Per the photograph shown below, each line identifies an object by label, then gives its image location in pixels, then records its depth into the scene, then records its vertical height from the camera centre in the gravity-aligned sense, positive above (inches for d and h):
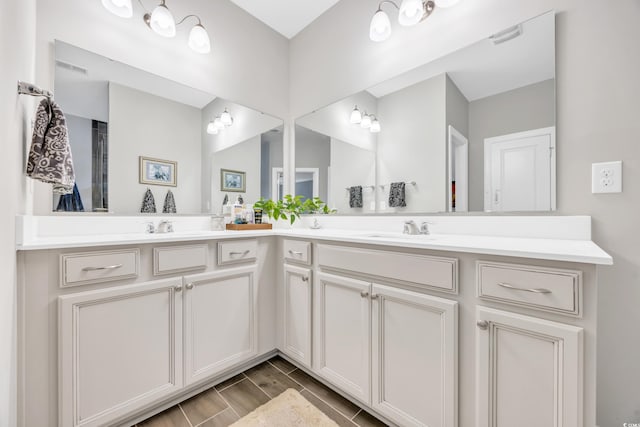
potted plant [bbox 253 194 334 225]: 83.7 +2.3
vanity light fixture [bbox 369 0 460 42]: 58.2 +46.9
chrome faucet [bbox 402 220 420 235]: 60.5 -3.1
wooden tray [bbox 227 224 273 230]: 75.9 -4.0
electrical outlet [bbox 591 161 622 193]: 42.0 +6.0
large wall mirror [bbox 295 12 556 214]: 49.4 +18.6
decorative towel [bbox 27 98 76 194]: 40.3 +10.1
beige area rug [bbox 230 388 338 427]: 50.9 -40.6
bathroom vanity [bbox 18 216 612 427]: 32.8 -17.7
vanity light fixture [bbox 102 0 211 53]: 58.4 +46.3
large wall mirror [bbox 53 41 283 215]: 56.7 +19.3
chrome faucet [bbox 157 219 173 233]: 65.5 -3.5
